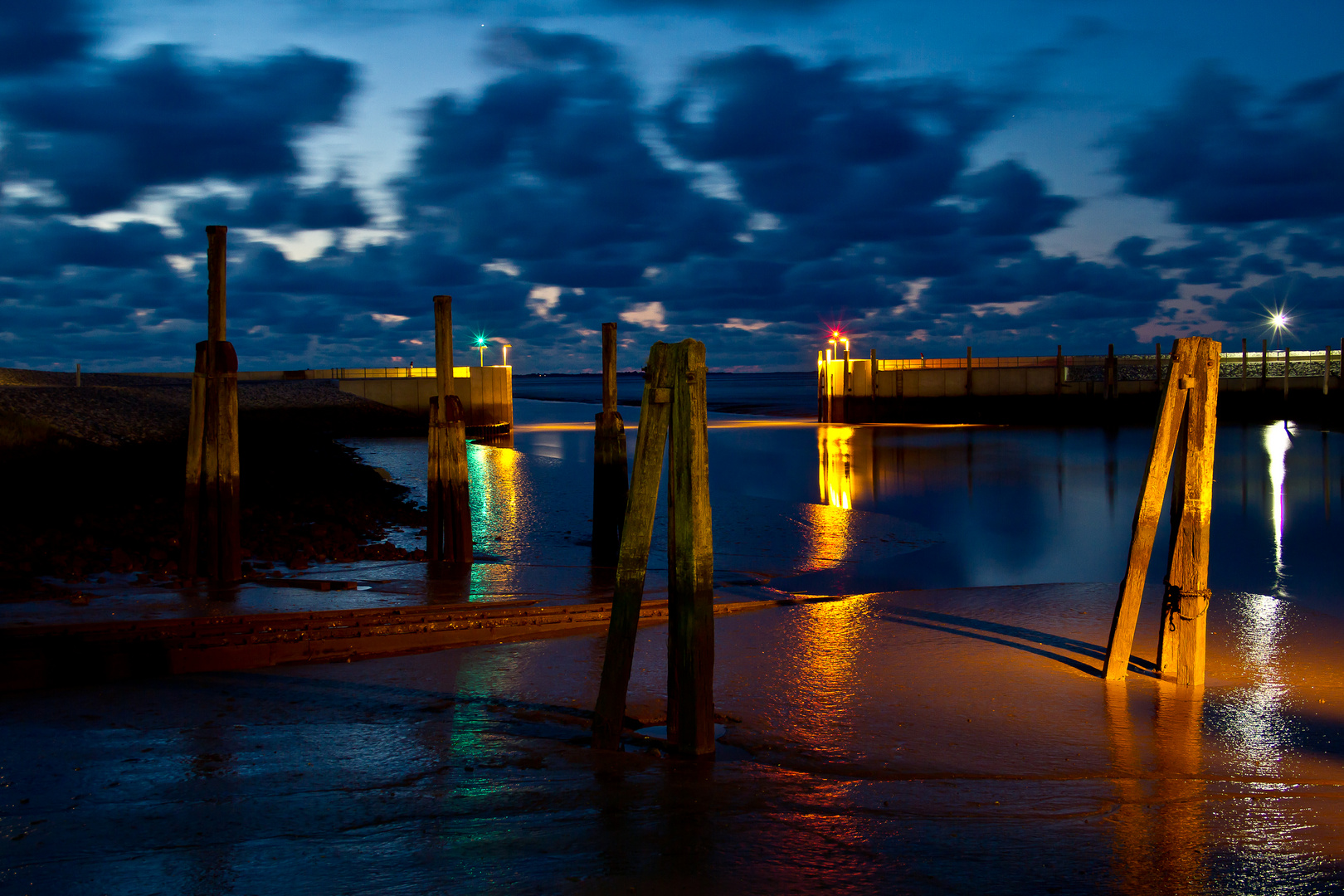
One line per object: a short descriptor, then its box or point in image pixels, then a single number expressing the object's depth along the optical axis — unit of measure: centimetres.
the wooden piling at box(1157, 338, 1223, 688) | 724
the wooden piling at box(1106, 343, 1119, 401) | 5669
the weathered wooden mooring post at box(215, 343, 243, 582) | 1049
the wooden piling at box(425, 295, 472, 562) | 1278
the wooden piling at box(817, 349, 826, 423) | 5844
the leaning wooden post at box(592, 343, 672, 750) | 572
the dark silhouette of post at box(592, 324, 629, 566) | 1345
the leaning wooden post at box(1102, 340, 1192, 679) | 728
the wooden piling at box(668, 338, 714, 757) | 560
